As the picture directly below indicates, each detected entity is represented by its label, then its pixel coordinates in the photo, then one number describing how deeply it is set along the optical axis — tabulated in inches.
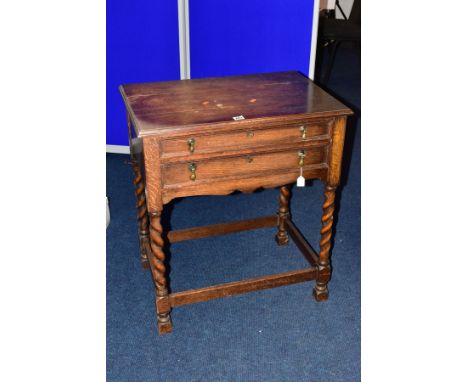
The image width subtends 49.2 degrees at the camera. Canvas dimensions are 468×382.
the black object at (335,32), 185.2
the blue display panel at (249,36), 120.4
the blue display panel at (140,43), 122.3
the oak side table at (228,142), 70.7
